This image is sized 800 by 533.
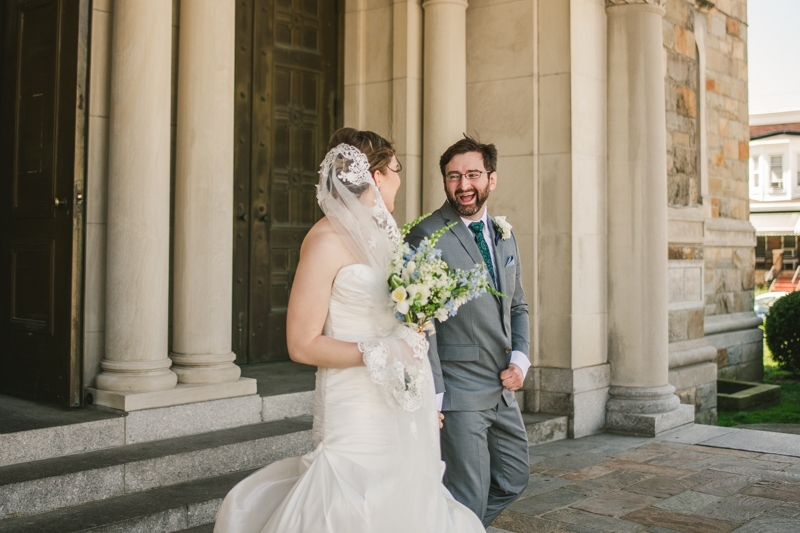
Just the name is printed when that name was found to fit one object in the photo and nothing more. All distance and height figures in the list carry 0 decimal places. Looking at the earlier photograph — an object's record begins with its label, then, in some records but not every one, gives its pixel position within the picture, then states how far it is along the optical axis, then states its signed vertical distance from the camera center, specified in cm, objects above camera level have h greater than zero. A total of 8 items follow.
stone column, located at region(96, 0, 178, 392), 458 +43
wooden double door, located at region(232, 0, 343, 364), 637 +116
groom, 318 -36
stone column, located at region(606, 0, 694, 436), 659 +51
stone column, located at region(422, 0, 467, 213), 640 +157
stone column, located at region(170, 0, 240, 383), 494 +48
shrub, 1139 -75
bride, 247 -37
